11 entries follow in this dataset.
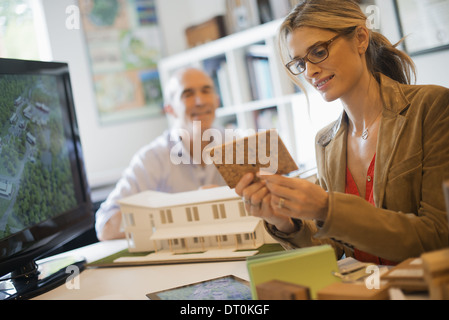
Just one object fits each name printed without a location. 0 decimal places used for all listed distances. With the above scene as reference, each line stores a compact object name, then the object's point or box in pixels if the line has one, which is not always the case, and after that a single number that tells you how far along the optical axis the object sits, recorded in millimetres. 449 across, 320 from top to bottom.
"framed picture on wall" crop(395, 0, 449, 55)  2479
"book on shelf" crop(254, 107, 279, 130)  3600
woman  1046
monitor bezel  1473
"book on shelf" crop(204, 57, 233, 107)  3816
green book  879
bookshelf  3242
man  2471
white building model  1539
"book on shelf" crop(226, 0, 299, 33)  3189
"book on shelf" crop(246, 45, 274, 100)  3541
